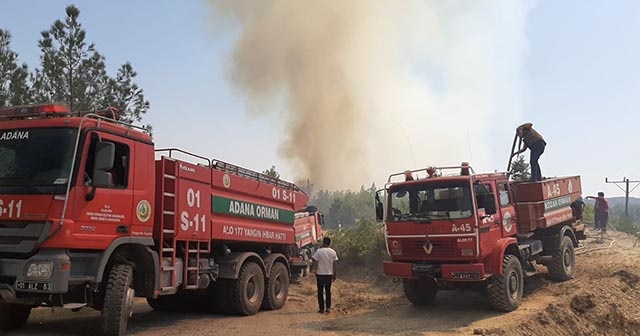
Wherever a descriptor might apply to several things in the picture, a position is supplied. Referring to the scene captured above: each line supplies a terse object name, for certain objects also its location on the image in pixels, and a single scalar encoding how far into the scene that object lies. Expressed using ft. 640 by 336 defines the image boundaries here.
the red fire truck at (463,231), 31.55
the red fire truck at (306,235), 42.93
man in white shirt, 34.68
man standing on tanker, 40.22
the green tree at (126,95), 50.24
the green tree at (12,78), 43.27
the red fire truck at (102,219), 21.02
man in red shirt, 59.36
